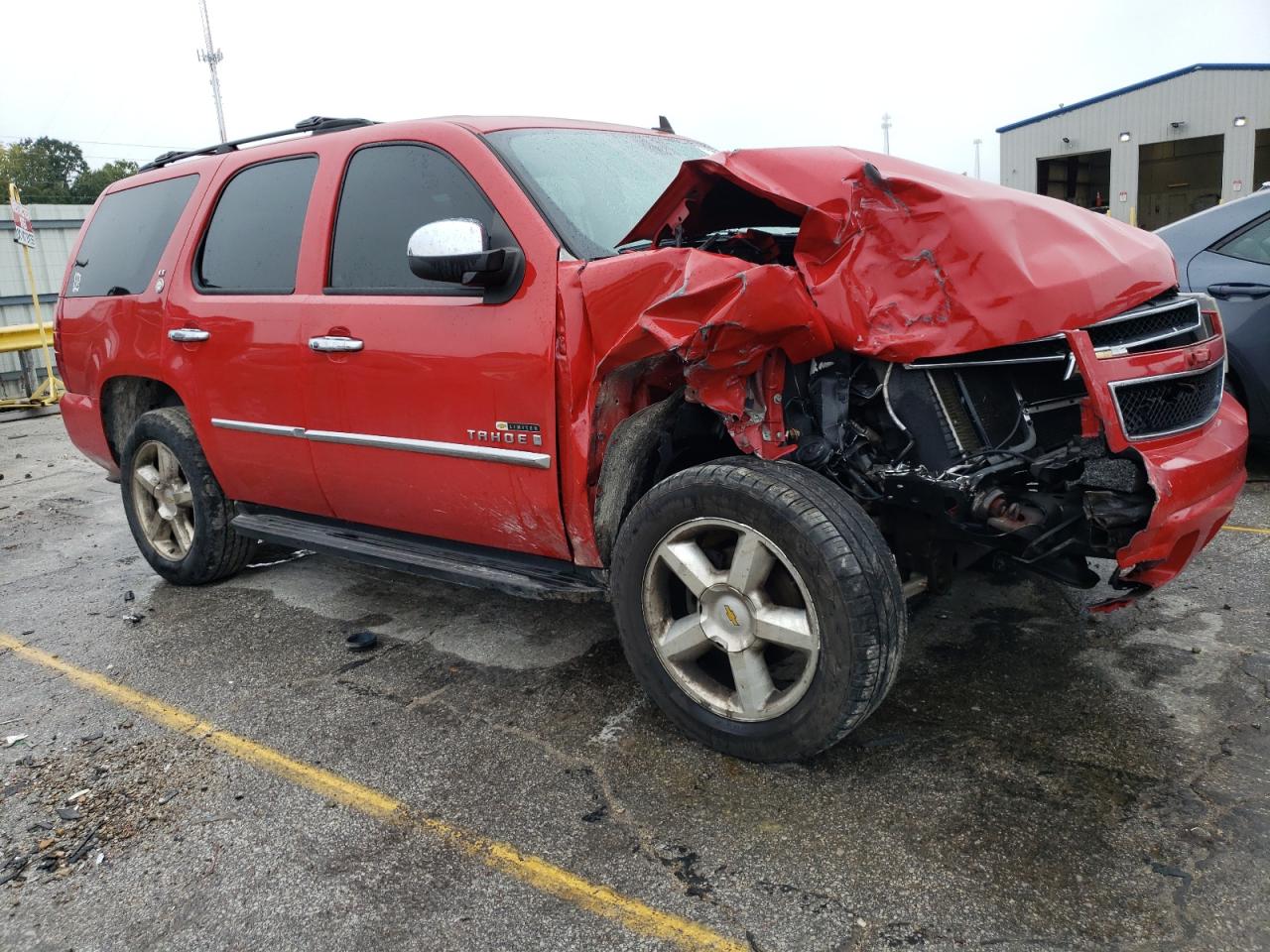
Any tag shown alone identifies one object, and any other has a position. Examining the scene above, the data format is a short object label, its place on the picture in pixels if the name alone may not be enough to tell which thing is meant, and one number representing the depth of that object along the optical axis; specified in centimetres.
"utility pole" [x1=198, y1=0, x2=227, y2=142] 3759
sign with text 1155
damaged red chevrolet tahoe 244
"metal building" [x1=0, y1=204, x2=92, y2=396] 2370
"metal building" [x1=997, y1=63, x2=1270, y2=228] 2612
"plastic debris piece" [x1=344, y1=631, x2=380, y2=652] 384
